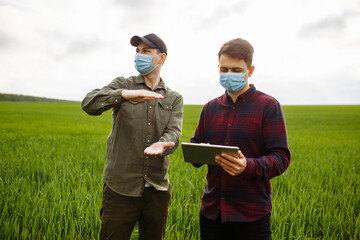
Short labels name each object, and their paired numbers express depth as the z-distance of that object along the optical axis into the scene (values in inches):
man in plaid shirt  64.9
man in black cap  76.6
